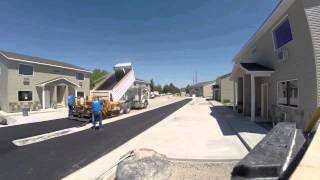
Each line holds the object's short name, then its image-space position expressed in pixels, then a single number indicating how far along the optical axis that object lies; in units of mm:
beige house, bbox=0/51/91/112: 15547
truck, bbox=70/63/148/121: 12033
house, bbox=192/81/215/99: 46988
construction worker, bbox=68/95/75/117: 12155
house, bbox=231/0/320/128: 5422
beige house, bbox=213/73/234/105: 24693
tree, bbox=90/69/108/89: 41102
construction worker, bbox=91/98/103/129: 8611
